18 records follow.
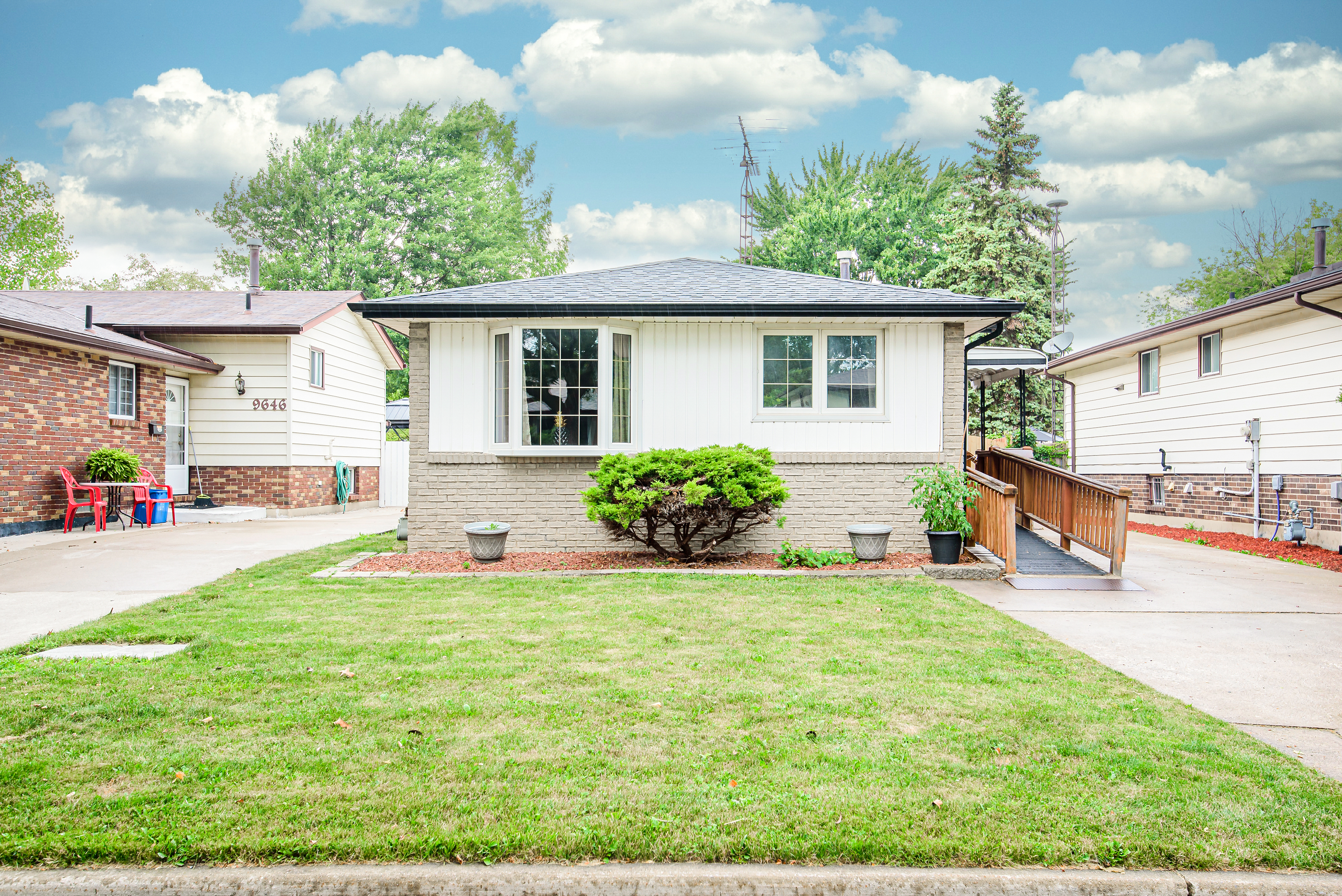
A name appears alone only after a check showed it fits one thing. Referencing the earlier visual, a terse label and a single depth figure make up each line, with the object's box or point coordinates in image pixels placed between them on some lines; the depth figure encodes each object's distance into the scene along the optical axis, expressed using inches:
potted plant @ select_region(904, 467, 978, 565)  340.8
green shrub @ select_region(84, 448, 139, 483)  513.7
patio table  528.7
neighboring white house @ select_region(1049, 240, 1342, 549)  437.4
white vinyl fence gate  811.4
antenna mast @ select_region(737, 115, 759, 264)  1503.2
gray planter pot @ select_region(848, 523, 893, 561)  346.0
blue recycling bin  554.6
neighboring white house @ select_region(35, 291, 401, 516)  634.2
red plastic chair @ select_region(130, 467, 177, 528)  542.0
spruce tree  975.6
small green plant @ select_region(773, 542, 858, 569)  346.0
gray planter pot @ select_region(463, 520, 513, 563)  345.4
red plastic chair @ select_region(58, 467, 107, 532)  490.6
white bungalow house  374.9
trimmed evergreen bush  326.3
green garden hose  731.4
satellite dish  524.7
